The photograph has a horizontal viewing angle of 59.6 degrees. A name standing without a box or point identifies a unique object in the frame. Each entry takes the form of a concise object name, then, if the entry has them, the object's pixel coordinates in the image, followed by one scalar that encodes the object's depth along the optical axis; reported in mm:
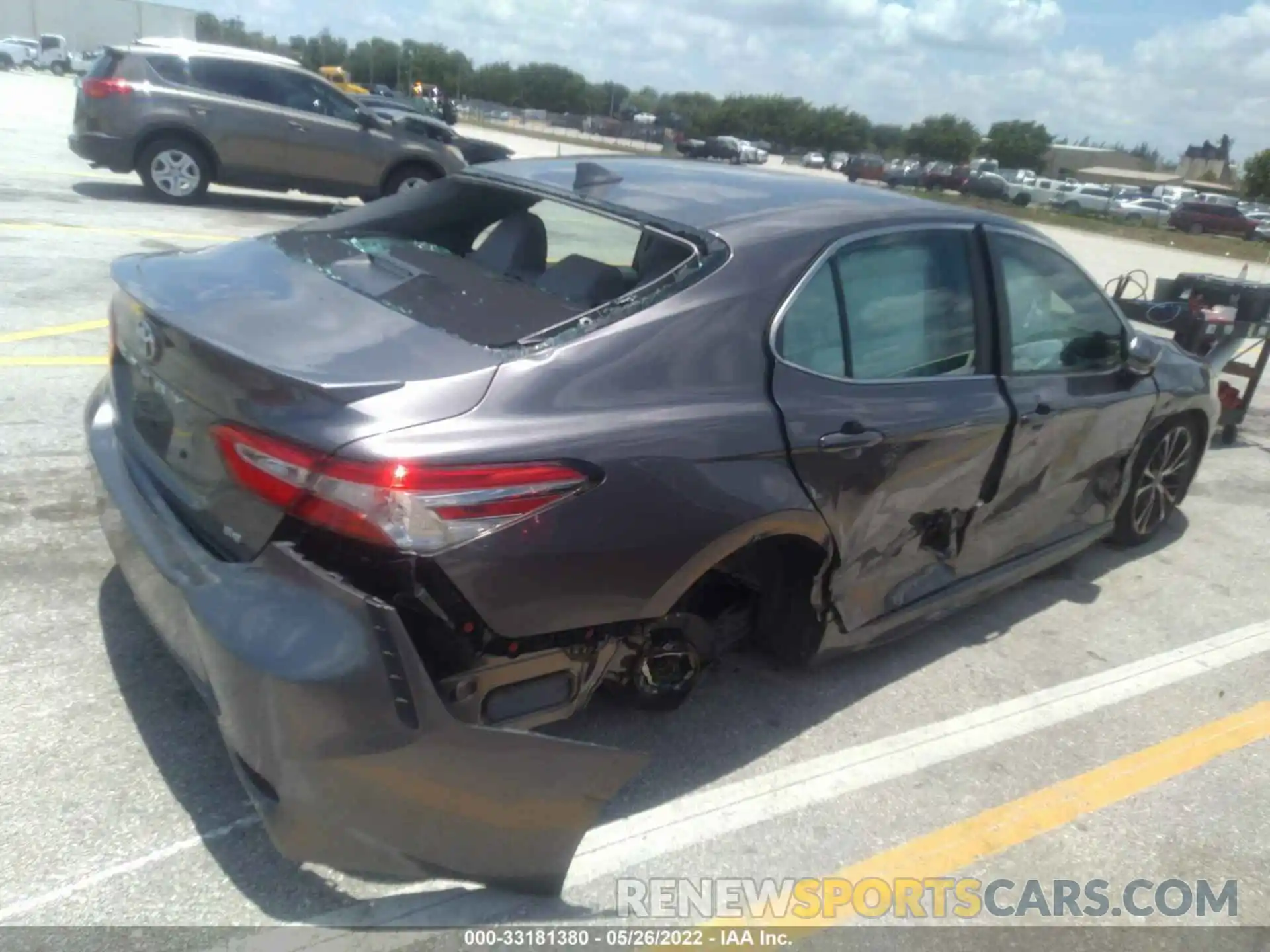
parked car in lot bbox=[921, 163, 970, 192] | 49250
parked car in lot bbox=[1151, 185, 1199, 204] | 57175
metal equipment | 6328
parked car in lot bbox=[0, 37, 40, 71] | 54500
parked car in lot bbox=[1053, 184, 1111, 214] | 50812
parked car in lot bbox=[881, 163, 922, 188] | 50747
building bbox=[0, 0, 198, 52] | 72500
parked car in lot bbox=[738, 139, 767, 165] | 47750
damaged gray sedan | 2352
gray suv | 12125
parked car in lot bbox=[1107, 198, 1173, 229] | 46906
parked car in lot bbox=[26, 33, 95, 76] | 55344
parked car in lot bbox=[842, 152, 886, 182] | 51125
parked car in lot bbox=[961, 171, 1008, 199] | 48125
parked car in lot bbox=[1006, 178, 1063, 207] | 50094
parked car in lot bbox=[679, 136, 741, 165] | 38594
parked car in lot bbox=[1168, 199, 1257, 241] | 41531
